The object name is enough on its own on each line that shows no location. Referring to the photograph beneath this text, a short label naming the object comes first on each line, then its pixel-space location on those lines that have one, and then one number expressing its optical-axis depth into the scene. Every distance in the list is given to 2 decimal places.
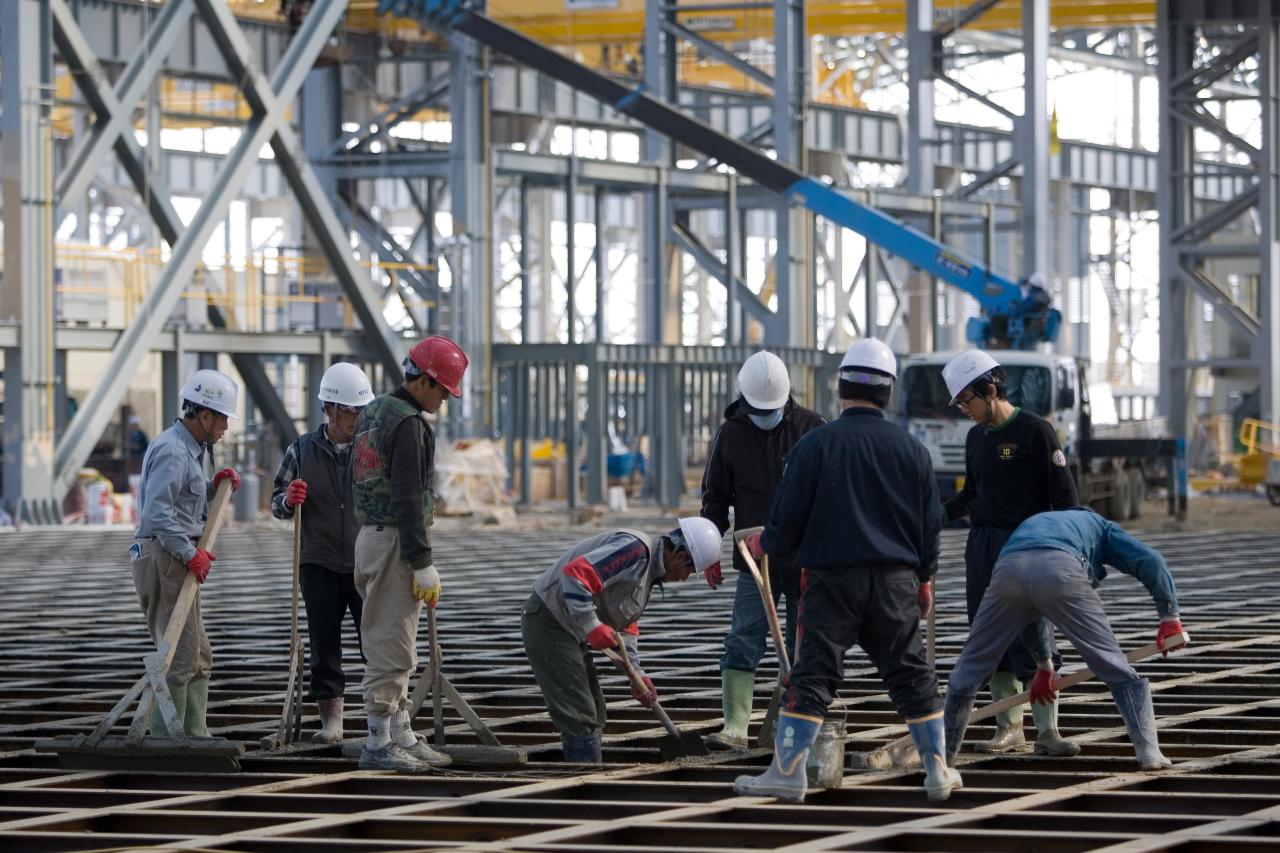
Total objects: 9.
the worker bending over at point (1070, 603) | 15.48
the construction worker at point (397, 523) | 15.95
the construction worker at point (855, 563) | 14.58
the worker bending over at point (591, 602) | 15.29
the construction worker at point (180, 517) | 16.95
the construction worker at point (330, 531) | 17.73
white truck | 47.84
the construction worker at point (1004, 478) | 17.02
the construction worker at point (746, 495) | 17.52
